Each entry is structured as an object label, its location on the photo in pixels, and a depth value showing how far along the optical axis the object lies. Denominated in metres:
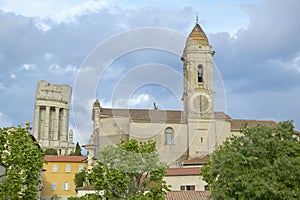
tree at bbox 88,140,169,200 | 27.67
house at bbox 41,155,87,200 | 71.38
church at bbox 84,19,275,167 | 67.50
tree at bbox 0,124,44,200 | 24.81
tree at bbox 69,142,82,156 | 93.06
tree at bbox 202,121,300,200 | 21.45
